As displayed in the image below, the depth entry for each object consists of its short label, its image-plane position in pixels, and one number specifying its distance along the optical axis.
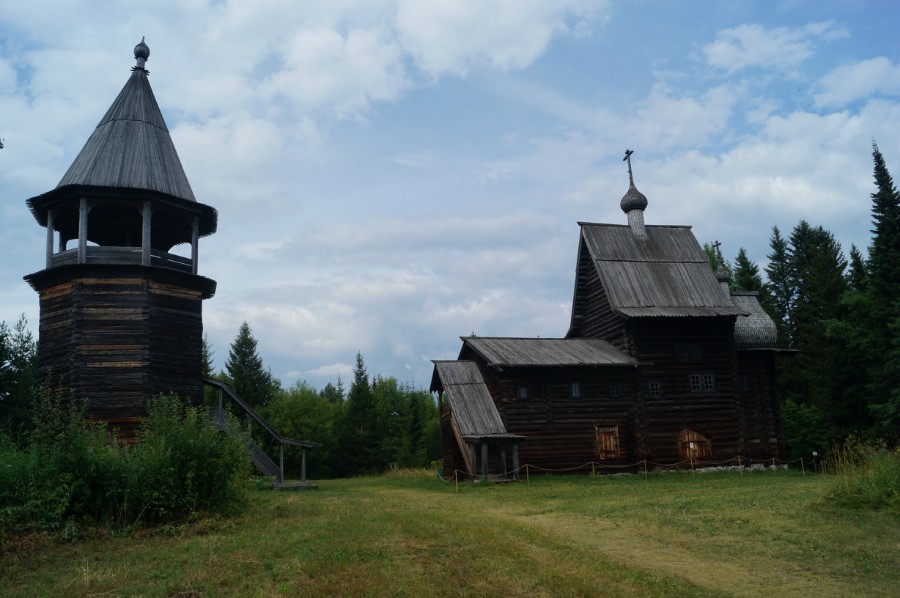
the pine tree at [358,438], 54.19
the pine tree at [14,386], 35.31
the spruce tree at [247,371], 57.97
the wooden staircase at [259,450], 26.35
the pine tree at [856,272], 42.84
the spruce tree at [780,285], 54.12
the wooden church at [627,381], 29.80
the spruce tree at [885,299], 32.16
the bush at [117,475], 12.55
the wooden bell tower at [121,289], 23.17
